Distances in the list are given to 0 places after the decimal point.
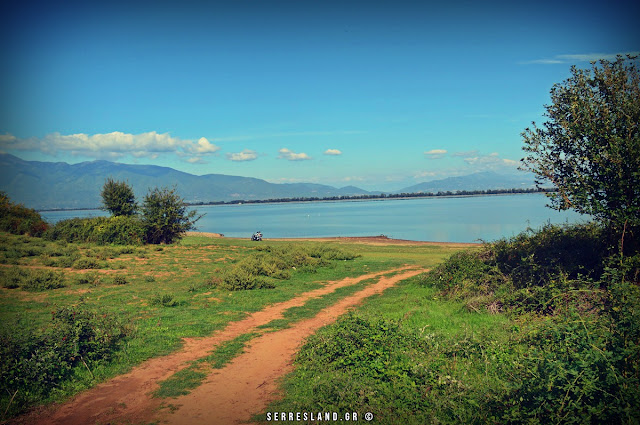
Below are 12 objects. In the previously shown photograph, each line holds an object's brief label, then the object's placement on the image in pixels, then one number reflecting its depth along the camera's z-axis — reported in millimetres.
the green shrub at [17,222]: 35419
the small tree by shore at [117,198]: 40094
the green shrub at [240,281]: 17844
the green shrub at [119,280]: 18773
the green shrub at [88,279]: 18502
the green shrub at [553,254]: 11734
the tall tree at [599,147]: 10328
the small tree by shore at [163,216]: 34875
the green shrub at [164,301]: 14781
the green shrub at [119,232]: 32603
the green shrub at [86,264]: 21688
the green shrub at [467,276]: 13391
